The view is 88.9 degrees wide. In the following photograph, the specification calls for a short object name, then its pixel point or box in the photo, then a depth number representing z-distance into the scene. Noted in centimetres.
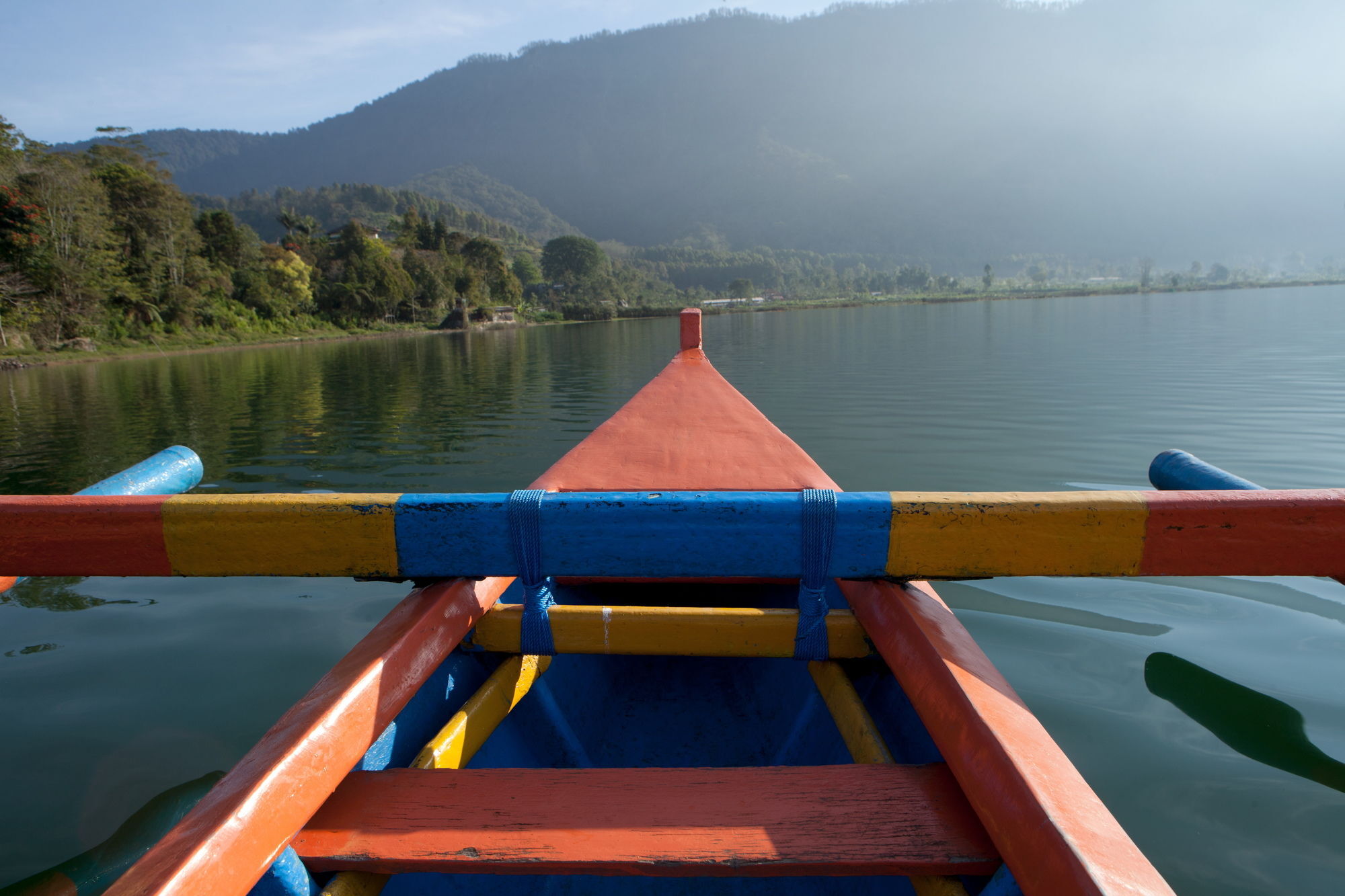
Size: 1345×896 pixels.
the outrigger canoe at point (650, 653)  97
